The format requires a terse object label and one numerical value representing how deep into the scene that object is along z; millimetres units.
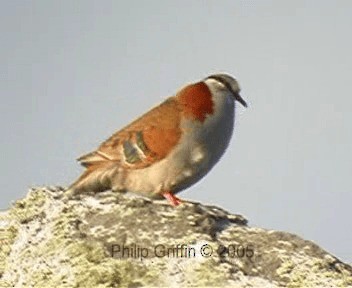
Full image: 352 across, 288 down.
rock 8125
